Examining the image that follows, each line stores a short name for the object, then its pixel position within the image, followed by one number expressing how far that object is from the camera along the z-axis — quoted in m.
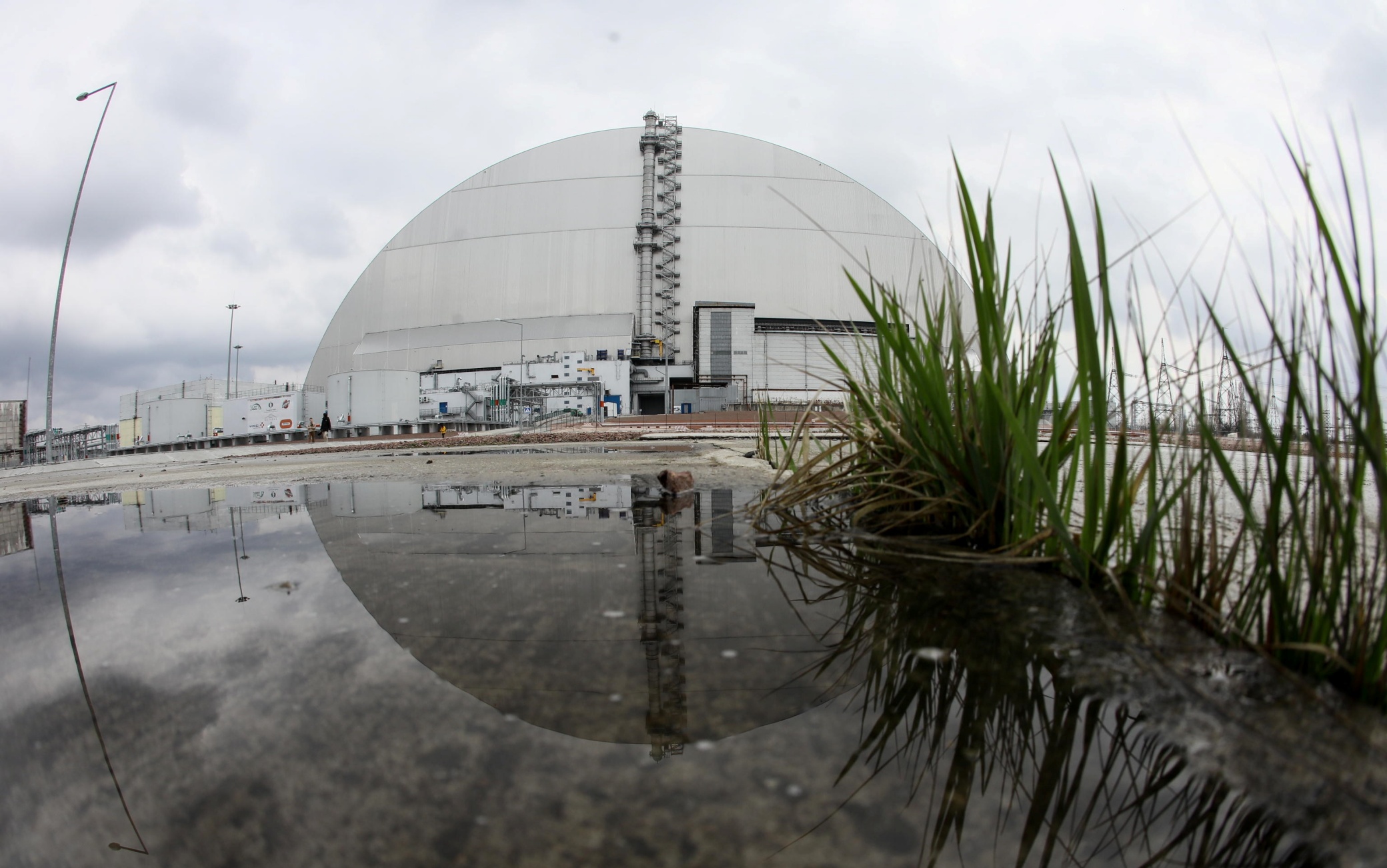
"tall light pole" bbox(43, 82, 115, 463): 10.95
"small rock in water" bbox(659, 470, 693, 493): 2.93
